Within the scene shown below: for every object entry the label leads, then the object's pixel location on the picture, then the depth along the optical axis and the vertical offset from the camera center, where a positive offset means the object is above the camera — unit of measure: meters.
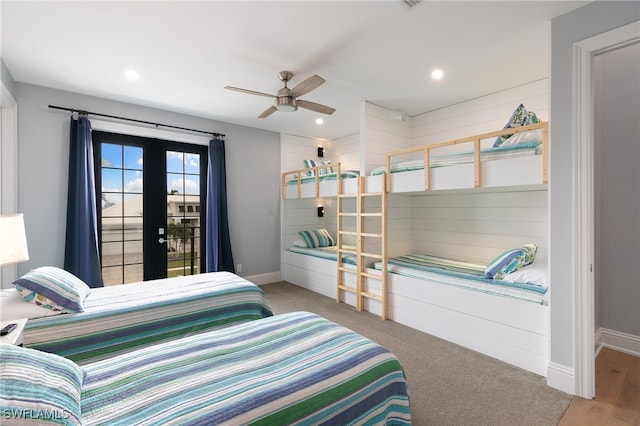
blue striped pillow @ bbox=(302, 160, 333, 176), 4.93 +0.78
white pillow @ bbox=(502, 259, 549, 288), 2.47 -0.57
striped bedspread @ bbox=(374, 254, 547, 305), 2.44 -0.65
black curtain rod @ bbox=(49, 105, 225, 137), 3.47 +1.25
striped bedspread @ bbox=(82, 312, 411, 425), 1.05 -0.70
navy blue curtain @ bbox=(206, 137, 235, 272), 4.48 -0.04
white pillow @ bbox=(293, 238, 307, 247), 5.25 -0.56
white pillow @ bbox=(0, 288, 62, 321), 1.89 -0.63
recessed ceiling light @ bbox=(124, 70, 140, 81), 3.02 +1.46
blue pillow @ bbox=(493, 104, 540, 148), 2.56 +0.82
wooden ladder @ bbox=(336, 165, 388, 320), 3.55 -0.57
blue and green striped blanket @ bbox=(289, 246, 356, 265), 4.19 -0.65
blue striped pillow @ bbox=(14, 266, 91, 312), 2.01 -0.52
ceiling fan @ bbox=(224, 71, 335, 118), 2.69 +1.13
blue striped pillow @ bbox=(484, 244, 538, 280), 2.67 -0.48
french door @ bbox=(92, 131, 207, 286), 3.86 +0.10
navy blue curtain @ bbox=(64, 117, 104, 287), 3.44 -0.01
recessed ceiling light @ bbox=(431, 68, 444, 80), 3.04 +1.46
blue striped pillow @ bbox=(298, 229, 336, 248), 5.19 -0.48
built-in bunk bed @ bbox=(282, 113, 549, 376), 2.40 -0.65
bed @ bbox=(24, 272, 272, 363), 1.94 -0.78
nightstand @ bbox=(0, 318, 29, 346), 1.39 -0.60
